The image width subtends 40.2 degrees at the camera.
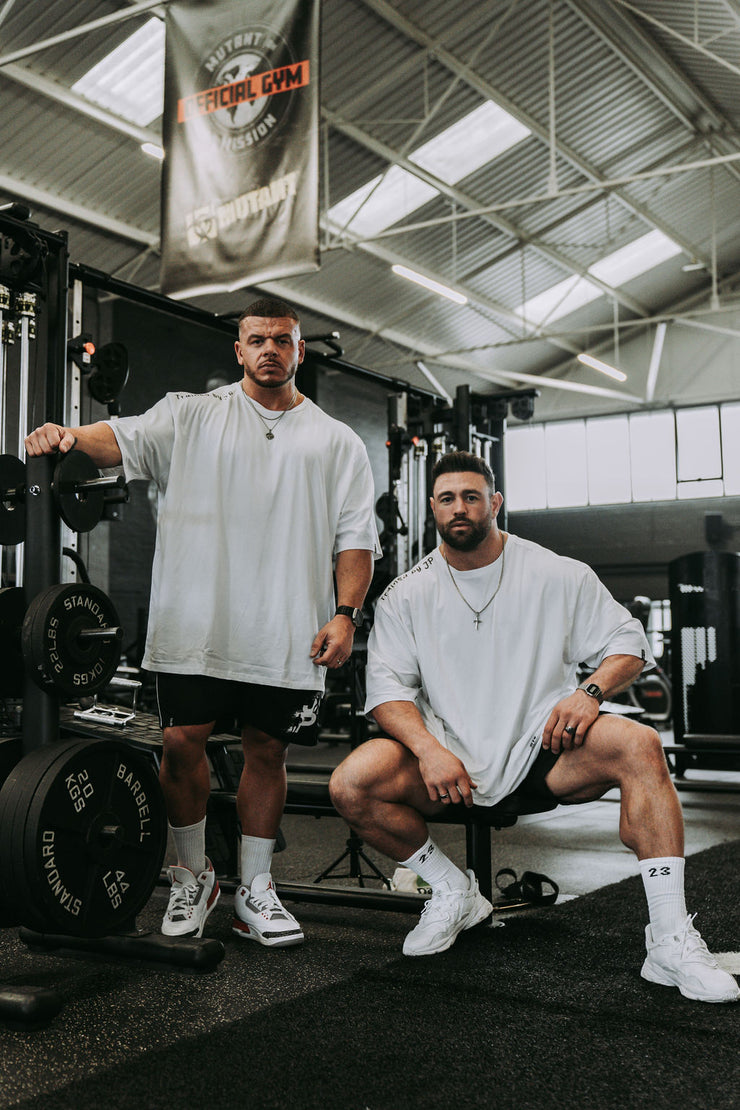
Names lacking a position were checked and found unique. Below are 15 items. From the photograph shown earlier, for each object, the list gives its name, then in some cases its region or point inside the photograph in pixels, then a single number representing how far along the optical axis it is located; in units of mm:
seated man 1857
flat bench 1968
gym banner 3740
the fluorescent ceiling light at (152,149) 7910
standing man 2029
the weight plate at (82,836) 1659
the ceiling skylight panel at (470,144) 9148
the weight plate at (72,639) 1789
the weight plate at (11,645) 1946
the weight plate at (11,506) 2107
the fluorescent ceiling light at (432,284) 10281
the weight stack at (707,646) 5477
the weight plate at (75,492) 1903
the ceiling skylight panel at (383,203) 9398
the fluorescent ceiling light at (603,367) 12930
